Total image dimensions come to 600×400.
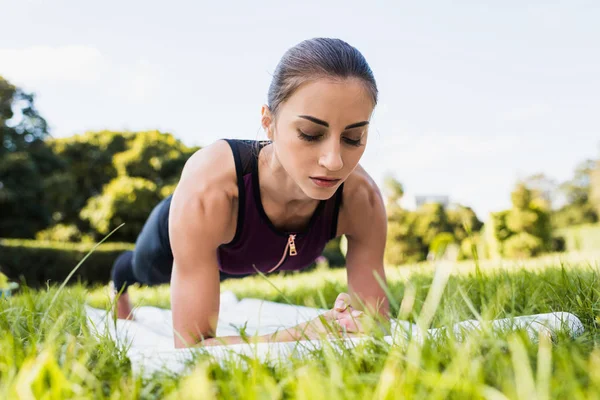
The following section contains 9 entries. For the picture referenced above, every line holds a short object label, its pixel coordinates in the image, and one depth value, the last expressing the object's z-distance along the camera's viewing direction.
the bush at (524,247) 14.48
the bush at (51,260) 12.45
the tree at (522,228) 14.52
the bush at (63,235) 24.47
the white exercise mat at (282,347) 1.39
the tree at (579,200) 39.45
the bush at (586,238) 18.04
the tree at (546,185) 46.69
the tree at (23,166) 20.58
